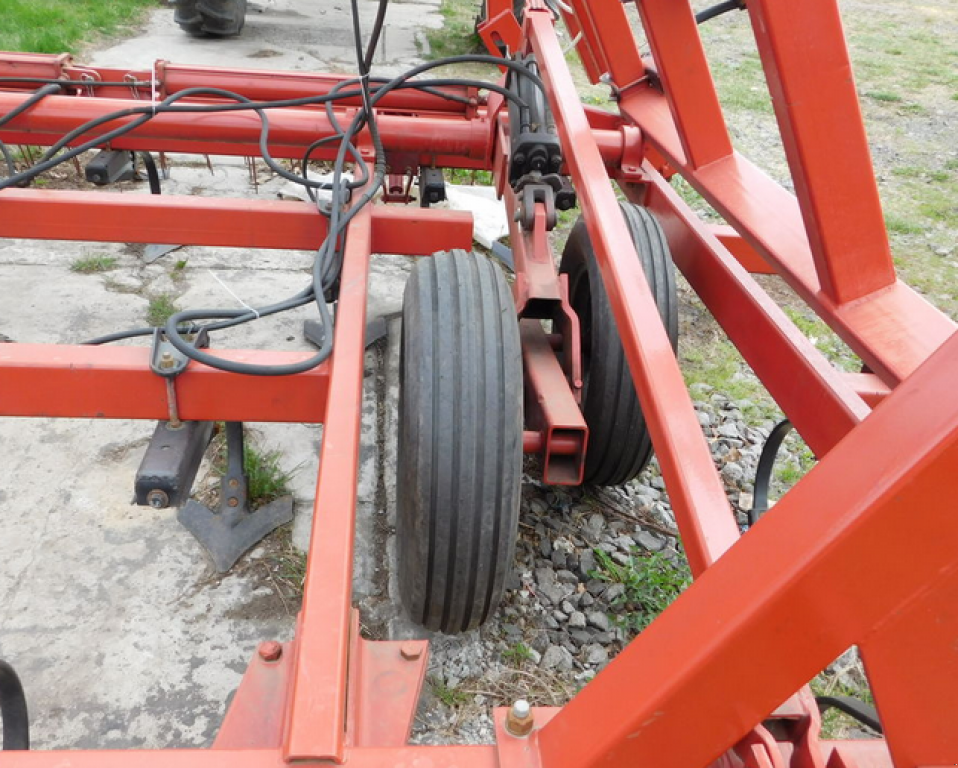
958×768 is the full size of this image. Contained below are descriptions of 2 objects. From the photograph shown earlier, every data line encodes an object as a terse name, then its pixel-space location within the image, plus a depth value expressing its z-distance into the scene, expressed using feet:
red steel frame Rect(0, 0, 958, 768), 2.03
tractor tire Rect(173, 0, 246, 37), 21.74
